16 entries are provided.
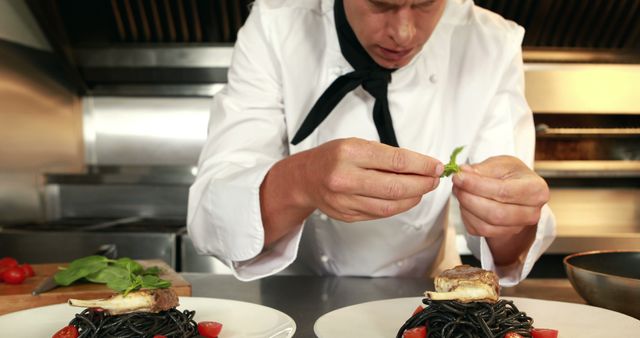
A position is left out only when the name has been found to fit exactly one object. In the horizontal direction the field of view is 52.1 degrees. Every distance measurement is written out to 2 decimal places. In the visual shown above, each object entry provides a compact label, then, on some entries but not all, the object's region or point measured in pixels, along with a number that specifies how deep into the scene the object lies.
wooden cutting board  1.49
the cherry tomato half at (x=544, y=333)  1.11
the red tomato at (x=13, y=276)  1.63
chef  1.61
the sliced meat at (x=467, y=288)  1.15
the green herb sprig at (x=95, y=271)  1.53
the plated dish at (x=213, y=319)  1.16
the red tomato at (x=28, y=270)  1.70
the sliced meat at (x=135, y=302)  1.16
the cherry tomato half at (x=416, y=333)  1.11
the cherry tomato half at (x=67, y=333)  1.12
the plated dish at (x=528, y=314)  1.12
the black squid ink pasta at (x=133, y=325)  1.18
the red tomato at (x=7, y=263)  1.71
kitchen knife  1.52
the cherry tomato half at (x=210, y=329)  1.17
